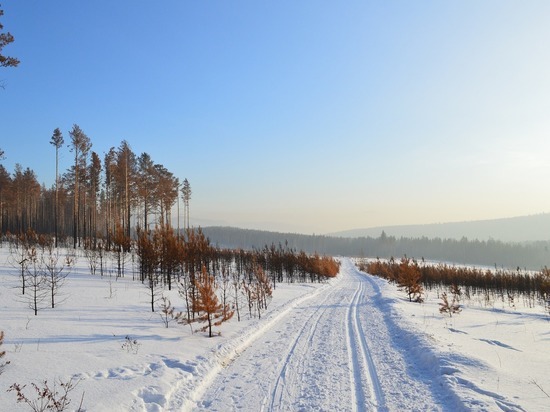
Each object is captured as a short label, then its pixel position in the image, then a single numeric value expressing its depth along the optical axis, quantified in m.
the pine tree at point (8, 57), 11.88
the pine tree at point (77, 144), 33.84
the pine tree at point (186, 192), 61.81
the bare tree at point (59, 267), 15.93
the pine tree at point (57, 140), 35.88
